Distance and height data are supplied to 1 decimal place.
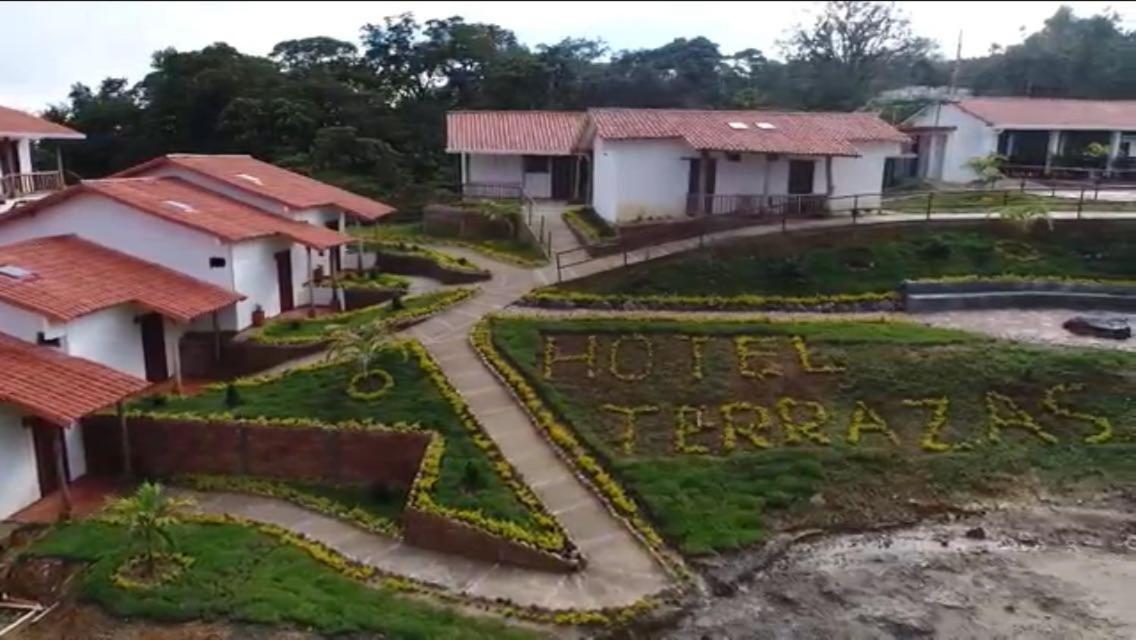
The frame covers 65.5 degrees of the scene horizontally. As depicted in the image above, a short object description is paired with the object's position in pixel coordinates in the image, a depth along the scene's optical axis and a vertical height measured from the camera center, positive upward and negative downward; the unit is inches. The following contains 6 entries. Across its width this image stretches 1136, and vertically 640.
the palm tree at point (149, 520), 558.6 -261.4
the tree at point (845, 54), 2492.6 +171.8
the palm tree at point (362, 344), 828.0 -226.1
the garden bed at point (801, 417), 676.7 -261.3
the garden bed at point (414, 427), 618.2 -262.7
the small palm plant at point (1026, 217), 1176.2 -132.0
